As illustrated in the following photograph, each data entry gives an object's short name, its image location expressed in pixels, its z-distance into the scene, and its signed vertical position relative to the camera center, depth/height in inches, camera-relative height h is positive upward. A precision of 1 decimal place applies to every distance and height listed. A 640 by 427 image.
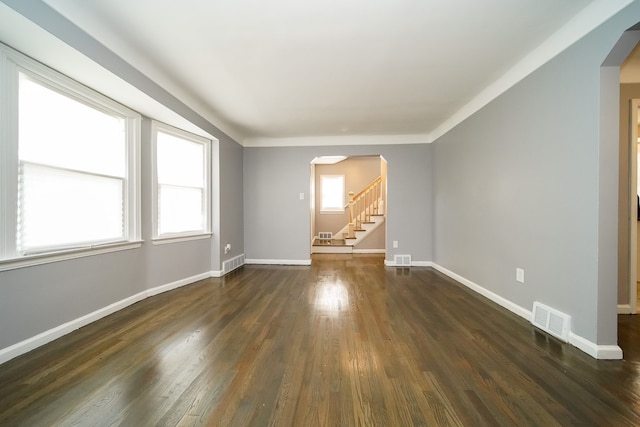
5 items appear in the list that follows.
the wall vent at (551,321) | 77.0 -36.1
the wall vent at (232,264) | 168.1 -37.4
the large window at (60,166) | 70.7 +16.7
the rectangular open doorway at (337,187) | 317.7 +34.3
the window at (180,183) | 128.8 +17.4
